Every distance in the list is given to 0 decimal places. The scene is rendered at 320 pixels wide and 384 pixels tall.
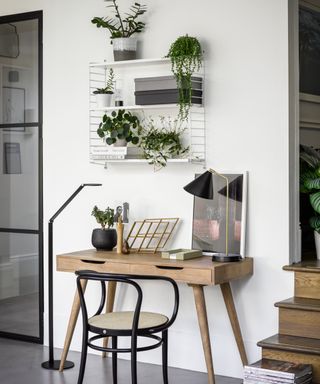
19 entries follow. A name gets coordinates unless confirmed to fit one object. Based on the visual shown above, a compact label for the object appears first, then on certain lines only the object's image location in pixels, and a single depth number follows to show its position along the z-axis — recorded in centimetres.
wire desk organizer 507
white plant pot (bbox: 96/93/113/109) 519
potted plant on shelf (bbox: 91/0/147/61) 510
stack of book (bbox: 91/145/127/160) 506
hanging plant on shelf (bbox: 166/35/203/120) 481
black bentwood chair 394
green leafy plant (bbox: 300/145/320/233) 468
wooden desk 445
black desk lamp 461
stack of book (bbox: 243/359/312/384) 405
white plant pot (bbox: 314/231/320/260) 483
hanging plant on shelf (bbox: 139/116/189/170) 498
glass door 570
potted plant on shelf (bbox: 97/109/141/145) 510
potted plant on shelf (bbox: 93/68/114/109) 519
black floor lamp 507
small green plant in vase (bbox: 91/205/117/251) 510
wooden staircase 424
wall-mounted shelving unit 497
